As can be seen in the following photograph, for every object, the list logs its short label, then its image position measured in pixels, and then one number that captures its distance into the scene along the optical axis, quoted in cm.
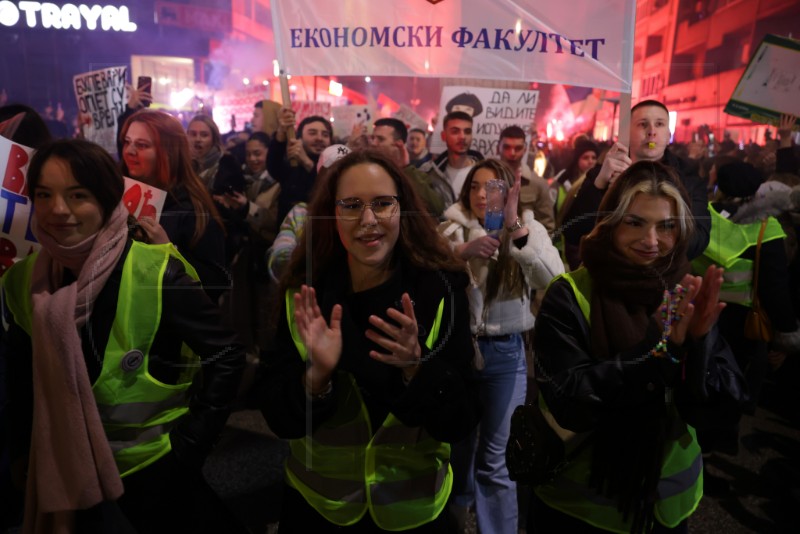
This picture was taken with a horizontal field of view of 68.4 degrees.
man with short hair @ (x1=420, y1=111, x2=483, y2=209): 415
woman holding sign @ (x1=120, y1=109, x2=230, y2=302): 231
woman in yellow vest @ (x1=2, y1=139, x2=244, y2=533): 175
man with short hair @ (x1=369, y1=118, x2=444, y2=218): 356
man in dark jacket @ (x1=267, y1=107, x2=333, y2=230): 390
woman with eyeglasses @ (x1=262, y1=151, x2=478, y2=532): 161
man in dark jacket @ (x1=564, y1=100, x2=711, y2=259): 171
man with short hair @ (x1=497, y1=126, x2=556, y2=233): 400
